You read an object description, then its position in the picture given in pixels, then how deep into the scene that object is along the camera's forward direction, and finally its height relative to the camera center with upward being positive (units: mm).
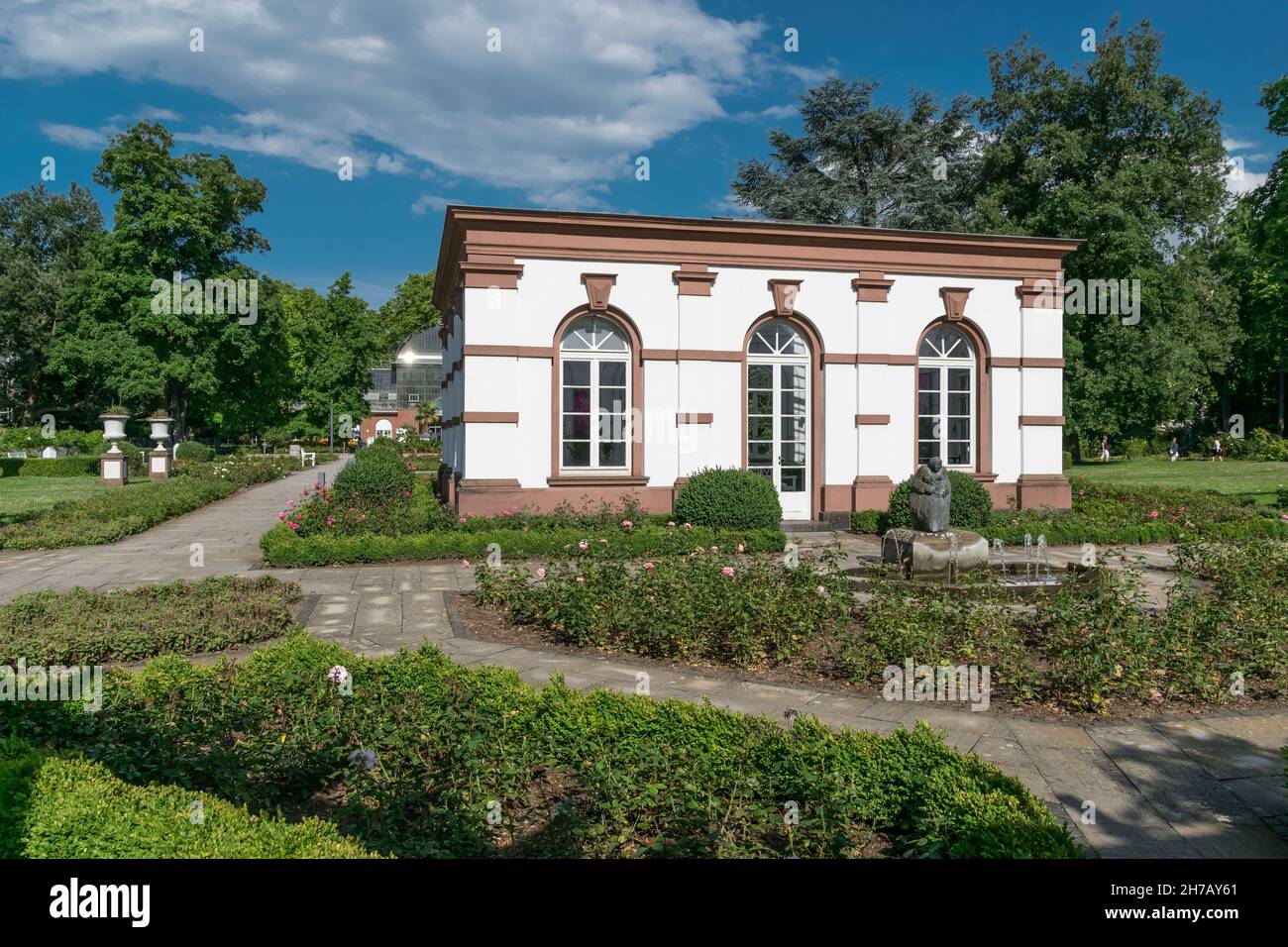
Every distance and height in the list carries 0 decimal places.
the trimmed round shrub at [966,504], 14156 -628
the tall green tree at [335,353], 51844 +7620
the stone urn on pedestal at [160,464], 29906 +230
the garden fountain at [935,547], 10656 -1051
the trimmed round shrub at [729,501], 13977 -564
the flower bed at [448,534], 11891 -1025
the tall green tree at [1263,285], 29508 +8505
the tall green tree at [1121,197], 29875 +10481
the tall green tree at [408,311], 72375 +14384
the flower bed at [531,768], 3686 -1551
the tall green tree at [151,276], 34781 +8546
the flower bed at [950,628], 5875 -1328
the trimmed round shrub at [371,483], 14398 -250
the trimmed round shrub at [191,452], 35812 +810
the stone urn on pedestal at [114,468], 28922 +81
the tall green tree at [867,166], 33031 +12883
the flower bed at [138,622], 6738 -1414
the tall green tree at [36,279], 50125 +11926
